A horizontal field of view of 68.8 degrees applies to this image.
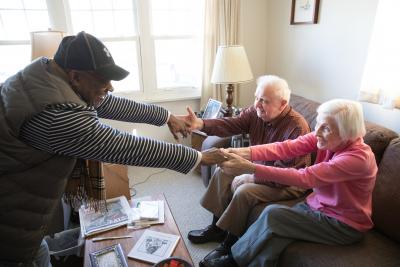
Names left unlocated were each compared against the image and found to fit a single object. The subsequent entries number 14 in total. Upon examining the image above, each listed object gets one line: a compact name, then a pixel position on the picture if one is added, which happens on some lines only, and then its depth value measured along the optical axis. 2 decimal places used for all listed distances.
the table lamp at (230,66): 2.61
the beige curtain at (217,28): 2.96
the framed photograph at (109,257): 1.30
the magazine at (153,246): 1.34
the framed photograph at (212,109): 2.88
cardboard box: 1.97
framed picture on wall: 2.58
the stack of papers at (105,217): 1.54
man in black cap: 0.86
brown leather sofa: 1.34
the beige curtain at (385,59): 1.79
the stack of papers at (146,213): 1.58
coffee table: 1.33
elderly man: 1.79
